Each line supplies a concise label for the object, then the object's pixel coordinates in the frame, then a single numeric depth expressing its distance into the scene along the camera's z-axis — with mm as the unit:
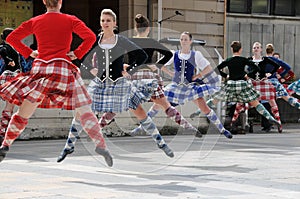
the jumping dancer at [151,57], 11352
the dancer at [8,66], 14109
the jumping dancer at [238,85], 16406
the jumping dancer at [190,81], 13844
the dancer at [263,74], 17828
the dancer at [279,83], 18109
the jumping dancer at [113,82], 10578
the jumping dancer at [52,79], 8883
